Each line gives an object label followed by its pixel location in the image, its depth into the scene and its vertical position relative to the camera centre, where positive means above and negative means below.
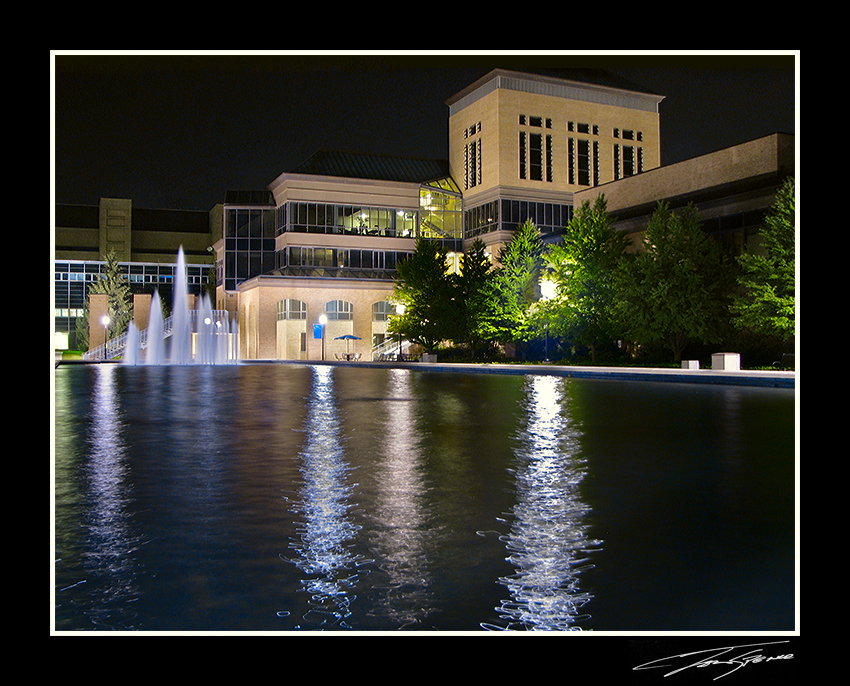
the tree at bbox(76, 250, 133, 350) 72.69 +4.27
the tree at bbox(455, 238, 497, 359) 49.59 +3.01
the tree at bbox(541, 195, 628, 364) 41.97 +3.52
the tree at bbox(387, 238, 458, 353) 53.34 +3.15
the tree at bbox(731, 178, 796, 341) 30.88 +2.64
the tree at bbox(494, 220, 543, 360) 47.62 +3.52
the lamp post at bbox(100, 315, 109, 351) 62.87 +1.71
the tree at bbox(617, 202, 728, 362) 36.41 +2.66
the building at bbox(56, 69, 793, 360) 68.25 +12.86
